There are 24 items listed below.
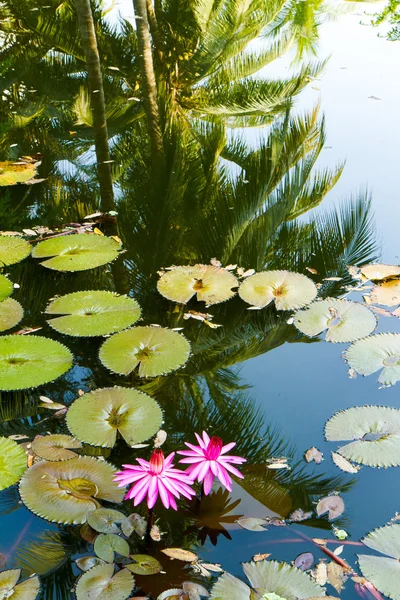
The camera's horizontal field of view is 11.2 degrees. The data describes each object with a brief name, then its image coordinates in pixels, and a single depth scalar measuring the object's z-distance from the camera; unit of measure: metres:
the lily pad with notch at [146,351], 6.12
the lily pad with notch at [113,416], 5.89
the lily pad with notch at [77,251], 6.66
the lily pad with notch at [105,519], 5.66
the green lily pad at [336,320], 6.32
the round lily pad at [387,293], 6.50
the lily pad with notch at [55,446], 5.83
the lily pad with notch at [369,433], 5.86
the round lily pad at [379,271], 6.64
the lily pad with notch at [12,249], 6.69
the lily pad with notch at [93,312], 6.28
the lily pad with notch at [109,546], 5.60
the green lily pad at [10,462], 5.77
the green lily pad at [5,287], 6.43
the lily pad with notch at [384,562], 5.55
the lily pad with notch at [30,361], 6.07
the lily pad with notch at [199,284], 6.48
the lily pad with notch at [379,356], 6.15
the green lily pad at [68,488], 5.70
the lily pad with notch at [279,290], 6.45
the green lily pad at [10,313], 6.30
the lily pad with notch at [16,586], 5.54
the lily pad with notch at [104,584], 5.52
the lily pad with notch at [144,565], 5.57
